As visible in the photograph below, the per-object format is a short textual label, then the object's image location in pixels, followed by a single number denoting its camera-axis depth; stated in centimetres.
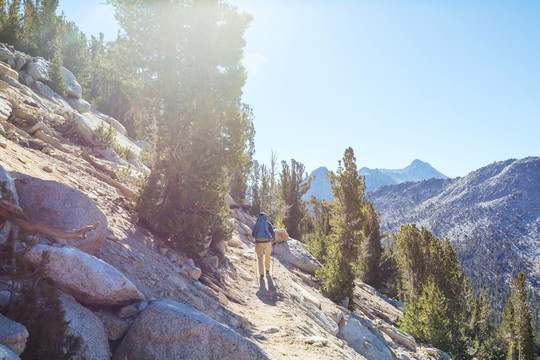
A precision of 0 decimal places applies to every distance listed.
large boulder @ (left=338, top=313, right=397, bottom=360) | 920
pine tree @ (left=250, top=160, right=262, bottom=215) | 2750
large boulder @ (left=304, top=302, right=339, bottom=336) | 899
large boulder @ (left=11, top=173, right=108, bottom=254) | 454
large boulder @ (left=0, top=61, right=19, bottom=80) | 1286
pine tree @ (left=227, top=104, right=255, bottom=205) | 923
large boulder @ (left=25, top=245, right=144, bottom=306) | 356
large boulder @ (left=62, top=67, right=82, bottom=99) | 1910
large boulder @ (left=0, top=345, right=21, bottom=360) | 196
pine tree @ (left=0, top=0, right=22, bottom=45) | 1969
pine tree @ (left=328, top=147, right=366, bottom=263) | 1401
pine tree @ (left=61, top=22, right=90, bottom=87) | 2594
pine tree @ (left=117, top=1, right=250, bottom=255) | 838
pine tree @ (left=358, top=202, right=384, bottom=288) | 2500
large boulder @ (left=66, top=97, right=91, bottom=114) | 1802
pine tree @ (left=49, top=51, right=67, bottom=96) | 1752
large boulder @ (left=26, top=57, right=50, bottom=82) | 1659
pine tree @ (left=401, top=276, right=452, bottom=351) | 1417
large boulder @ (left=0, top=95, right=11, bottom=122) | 842
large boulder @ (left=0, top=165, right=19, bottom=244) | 289
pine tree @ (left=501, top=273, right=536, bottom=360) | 2425
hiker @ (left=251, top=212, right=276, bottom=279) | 1001
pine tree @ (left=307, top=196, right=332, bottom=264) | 1747
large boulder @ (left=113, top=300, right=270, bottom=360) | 358
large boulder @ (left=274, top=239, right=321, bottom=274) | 1505
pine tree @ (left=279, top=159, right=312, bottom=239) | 2635
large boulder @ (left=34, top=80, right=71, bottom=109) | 1548
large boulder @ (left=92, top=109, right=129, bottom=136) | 2169
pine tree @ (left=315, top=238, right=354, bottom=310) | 1230
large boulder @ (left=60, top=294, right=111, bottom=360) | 303
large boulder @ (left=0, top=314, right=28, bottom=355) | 223
